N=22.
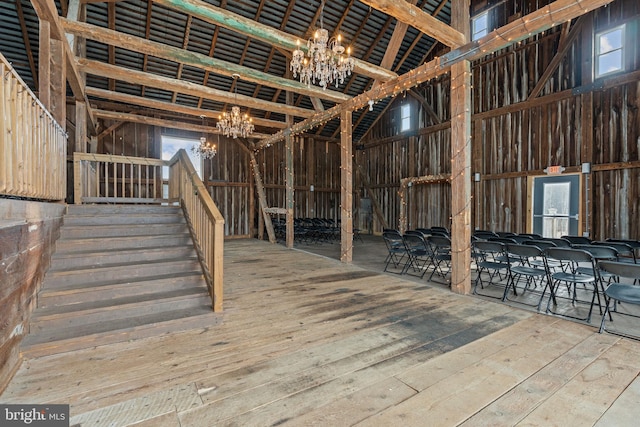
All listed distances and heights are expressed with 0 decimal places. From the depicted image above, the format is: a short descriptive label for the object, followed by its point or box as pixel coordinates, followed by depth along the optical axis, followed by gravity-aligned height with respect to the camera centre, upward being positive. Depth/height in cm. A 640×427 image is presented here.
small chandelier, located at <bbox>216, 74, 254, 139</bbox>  714 +213
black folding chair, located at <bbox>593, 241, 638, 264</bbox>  407 -51
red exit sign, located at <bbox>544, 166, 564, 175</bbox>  771 +105
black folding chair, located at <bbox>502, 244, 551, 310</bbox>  352 -74
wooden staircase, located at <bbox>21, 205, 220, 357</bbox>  271 -80
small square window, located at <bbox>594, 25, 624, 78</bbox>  686 +371
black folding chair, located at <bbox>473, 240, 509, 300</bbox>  405 -71
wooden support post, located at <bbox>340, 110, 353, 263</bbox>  667 +65
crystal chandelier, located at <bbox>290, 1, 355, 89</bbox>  396 +209
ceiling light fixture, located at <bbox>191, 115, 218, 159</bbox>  945 +200
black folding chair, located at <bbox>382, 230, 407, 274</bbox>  562 -57
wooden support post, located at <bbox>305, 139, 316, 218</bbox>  1348 +176
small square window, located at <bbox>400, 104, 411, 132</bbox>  1205 +383
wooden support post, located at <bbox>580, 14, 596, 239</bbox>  721 +203
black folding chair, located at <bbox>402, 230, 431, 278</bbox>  501 -71
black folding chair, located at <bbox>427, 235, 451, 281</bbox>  471 -55
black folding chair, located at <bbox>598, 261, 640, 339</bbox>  257 -77
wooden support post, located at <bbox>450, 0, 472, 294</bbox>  434 +44
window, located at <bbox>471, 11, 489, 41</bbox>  911 +580
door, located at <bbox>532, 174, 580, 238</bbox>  754 +13
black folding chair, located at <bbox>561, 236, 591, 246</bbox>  480 -50
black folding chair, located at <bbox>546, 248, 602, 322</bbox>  311 -76
